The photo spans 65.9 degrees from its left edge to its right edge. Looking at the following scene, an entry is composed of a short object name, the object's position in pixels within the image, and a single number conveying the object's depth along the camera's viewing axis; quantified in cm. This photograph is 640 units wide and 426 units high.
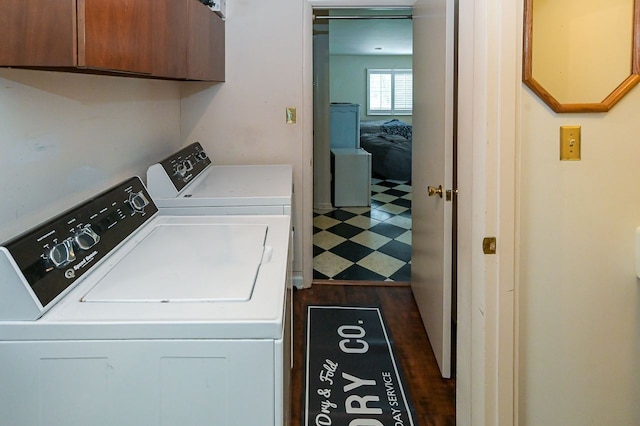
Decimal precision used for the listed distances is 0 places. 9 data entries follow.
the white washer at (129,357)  96
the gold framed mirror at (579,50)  132
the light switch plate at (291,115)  304
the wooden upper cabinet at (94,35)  108
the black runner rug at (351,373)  193
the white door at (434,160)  204
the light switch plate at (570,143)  133
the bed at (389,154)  709
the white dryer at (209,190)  202
